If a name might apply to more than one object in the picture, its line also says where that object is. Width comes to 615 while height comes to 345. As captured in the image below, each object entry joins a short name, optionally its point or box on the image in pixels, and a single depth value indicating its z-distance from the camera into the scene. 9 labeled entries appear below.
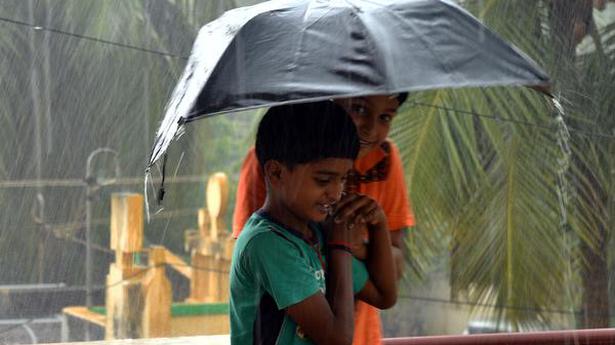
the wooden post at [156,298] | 17.69
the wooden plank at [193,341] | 9.34
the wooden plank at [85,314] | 17.57
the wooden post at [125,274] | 17.23
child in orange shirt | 5.89
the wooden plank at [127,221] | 17.08
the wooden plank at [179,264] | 20.47
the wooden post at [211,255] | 18.68
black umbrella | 5.17
